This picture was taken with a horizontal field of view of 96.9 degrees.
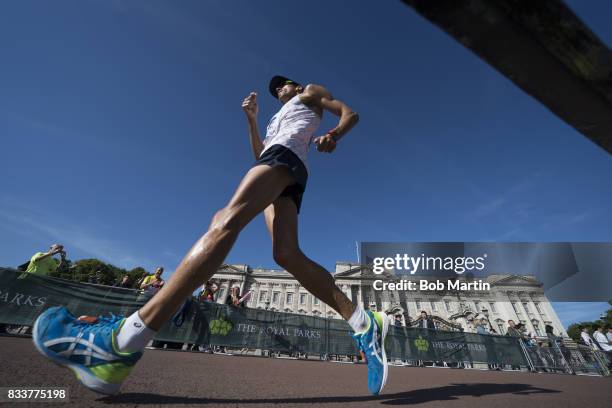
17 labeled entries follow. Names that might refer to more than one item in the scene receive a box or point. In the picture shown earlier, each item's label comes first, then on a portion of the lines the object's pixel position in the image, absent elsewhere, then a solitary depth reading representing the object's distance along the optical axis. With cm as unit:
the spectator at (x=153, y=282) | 729
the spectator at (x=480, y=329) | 1180
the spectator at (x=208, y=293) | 858
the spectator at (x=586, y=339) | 1069
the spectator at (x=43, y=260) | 650
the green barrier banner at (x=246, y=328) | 595
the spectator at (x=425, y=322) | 1194
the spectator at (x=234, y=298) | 891
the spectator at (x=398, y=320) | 1211
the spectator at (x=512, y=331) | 1098
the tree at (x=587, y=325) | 4447
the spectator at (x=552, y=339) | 1053
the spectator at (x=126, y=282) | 751
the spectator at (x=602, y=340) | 986
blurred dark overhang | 58
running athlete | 121
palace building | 4784
